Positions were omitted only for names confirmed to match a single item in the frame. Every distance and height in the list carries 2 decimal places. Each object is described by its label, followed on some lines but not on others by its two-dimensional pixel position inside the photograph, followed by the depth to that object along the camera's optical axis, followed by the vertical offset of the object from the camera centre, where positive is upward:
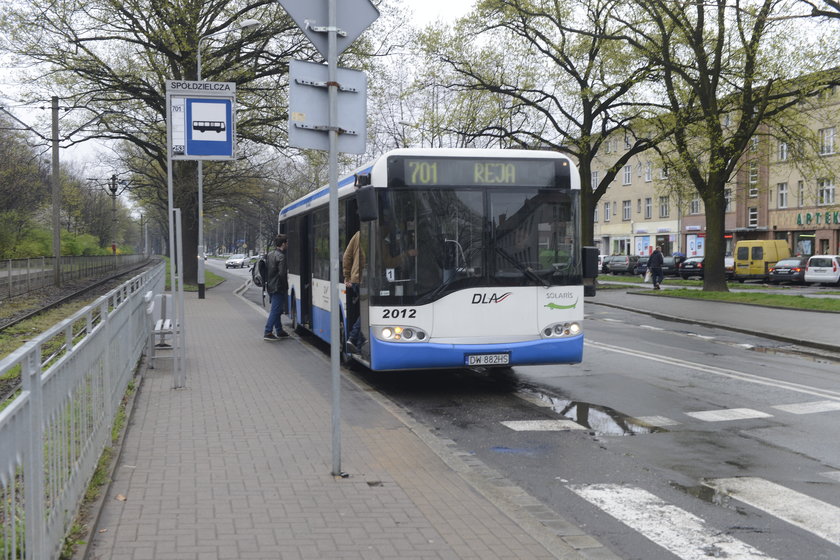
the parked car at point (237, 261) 88.68 -0.79
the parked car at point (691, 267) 49.72 -0.84
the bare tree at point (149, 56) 26.94 +6.73
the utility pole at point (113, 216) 45.50 +3.35
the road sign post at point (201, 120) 11.01 +1.74
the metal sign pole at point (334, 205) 5.92 +0.34
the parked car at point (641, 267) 53.12 -0.88
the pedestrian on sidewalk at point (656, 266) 34.19 -0.53
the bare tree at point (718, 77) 25.75 +5.57
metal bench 12.17 -1.00
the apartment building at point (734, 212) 50.50 +2.82
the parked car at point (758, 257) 47.12 -0.25
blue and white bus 9.45 -0.08
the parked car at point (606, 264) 59.06 -0.78
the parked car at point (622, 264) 57.19 -0.75
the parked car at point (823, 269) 40.09 -0.80
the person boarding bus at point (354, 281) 10.16 -0.33
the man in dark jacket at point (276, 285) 15.52 -0.57
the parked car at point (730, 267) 48.62 -0.82
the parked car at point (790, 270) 42.09 -0.87
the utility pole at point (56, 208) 30.30 +1.75
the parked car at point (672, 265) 52.44 -0.75
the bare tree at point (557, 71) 30.78 +6.91
